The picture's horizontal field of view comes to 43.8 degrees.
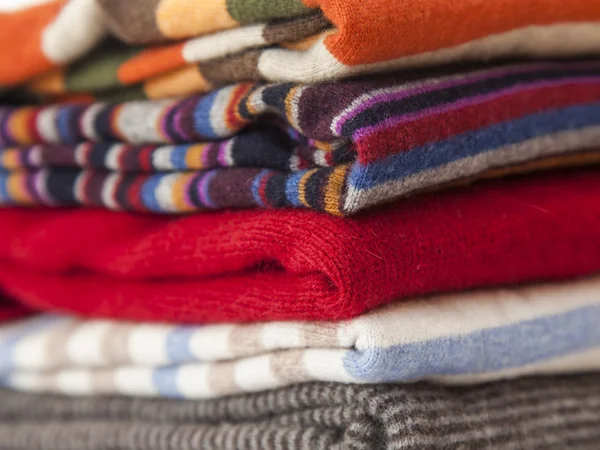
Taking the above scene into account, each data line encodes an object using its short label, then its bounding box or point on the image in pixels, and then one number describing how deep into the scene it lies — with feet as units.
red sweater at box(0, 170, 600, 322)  1.34
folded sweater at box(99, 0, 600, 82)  1.29
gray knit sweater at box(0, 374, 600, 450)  1.35
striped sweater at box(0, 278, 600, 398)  1.36
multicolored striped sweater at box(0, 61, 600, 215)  1.31
